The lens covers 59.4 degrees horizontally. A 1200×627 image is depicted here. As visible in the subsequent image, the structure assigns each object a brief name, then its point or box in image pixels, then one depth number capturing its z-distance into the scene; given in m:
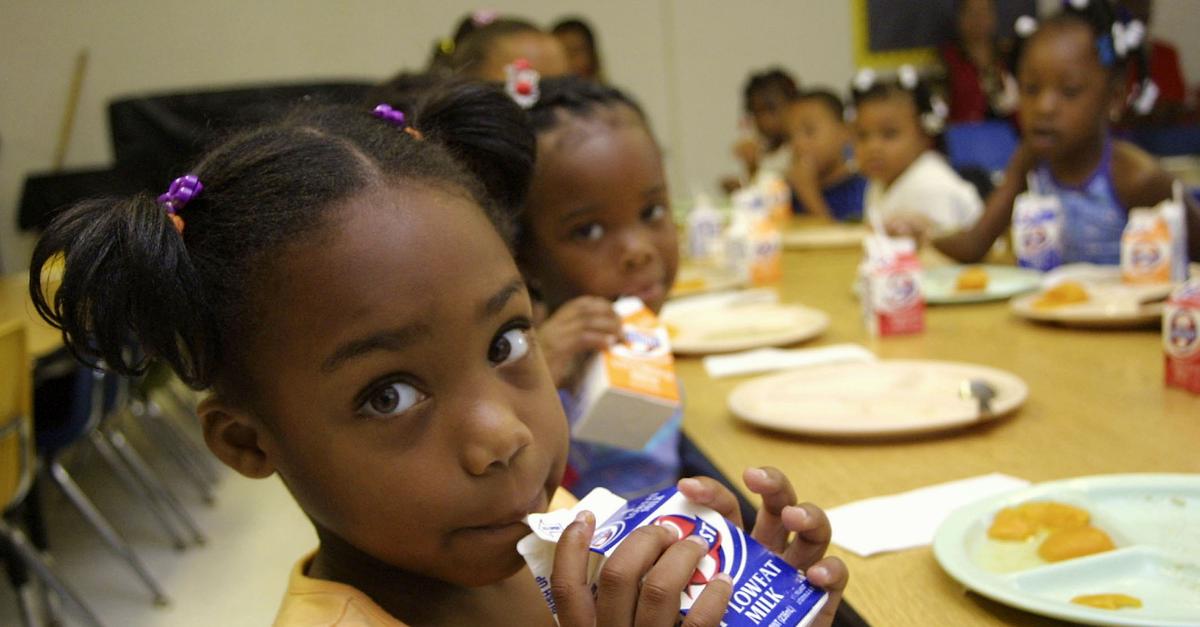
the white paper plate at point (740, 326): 1.96
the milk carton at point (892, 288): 1.87
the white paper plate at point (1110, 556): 0.80
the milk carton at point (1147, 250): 1.88
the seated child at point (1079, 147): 2.47
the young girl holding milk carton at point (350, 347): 0.80
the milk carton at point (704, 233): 3.27
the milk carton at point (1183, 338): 1.32
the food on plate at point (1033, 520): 0.95
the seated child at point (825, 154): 5.03
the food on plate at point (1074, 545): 0.90
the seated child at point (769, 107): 6.19
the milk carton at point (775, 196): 3.81
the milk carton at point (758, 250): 2.71
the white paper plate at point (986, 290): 2.09
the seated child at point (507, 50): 2.52
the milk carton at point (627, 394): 1.31
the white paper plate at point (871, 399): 1.30
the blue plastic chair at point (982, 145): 5.38
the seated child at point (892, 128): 4.38
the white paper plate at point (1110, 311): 1.67
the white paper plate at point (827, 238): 3.18
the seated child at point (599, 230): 1.72
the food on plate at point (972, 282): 2.12
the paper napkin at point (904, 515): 0.99
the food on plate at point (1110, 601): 0.81
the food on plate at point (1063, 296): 1.82
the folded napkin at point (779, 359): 1.76
